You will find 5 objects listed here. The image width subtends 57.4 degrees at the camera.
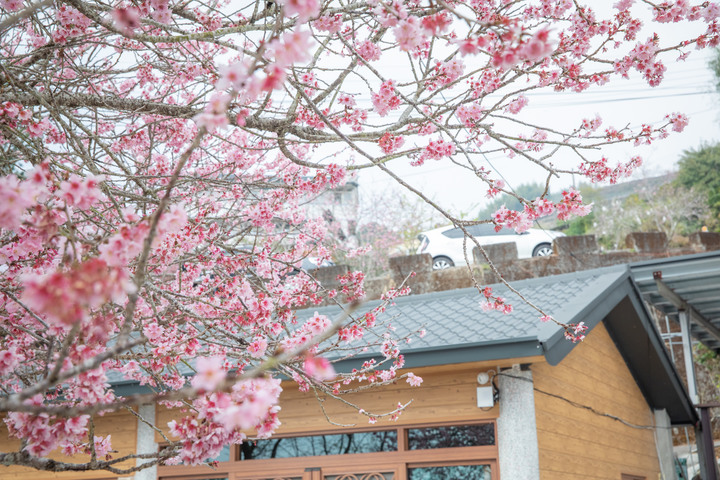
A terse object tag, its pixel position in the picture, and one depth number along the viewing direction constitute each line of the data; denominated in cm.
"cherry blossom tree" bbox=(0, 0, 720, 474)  159
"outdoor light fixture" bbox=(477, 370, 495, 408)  495
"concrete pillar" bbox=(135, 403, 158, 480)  596
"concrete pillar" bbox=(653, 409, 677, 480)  790
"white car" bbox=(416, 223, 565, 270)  1505
